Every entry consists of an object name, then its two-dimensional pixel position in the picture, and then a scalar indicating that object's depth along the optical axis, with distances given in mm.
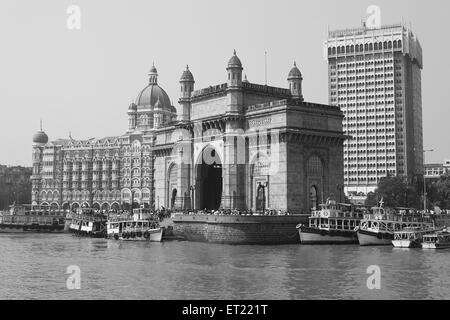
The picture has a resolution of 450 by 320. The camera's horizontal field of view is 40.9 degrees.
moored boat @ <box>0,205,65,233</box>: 108438
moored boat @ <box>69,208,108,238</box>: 89538
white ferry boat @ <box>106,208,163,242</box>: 74125
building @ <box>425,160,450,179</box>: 185388
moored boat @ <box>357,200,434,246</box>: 66438
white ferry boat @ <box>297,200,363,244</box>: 67125
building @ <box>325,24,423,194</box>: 155500
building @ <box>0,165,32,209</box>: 174638
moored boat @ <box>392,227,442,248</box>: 63812
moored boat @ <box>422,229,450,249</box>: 63062
